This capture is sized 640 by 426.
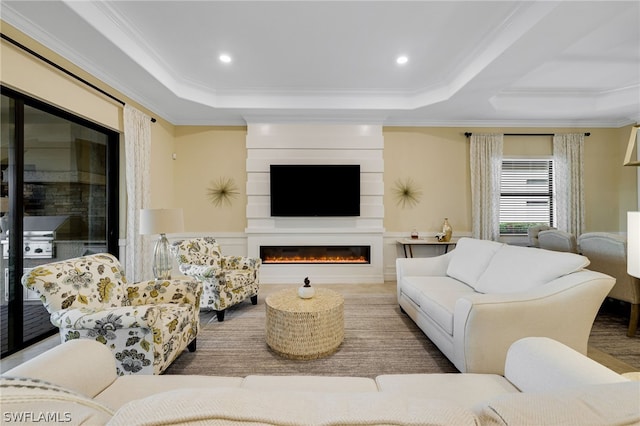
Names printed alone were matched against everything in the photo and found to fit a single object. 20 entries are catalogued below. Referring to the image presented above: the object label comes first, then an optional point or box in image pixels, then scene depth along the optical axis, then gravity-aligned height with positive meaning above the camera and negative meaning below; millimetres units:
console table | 4504 -478
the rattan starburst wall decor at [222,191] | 4805 +396
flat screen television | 4641 +394
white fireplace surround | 4664 +220
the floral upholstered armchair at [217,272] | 3012 -678
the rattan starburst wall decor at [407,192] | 4859 +366
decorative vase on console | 4648 -303
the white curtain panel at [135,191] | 3537 +301
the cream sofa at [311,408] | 478 -362
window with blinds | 4984 +330
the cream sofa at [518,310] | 1766 -641
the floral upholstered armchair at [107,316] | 1670 -619
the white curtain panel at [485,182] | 4809 +530
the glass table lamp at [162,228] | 2611 -125
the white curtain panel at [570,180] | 4836 +557
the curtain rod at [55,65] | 2188 +1372
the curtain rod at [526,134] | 4856 +1372
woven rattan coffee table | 2197 -913
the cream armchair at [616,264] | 2646 -530
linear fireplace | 4766 -686
